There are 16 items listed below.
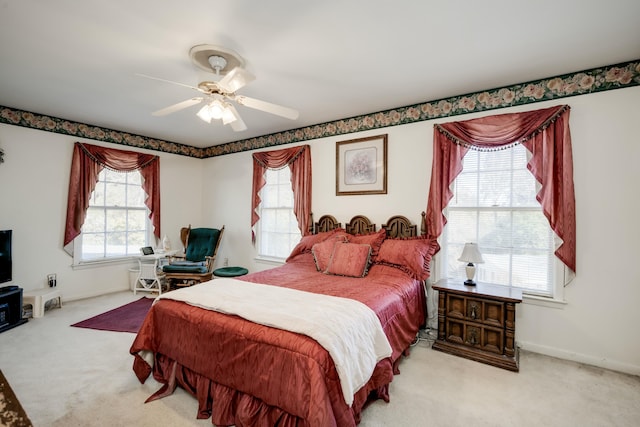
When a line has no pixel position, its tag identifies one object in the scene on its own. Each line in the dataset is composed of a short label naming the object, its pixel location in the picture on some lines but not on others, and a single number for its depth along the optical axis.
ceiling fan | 2.23
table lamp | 2.79
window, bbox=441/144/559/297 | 2.88
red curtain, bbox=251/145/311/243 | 4.34
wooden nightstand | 2.57
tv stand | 3.25
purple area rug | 3.35
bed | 1.59
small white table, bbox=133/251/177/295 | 4.59
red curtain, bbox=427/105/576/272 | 2.67
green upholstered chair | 4.39
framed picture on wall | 3.75
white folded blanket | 1.67
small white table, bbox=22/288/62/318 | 3.59
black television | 3.40
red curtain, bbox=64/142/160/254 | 4.14
